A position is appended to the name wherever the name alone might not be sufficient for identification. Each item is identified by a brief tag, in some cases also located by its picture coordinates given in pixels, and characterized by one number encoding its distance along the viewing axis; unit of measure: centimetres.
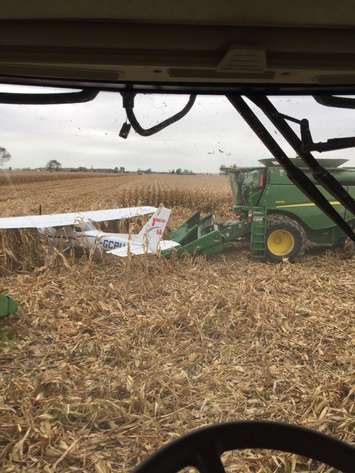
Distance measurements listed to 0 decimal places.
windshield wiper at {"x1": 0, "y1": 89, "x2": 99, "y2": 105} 120
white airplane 642
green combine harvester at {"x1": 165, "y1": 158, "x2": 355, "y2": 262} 655
